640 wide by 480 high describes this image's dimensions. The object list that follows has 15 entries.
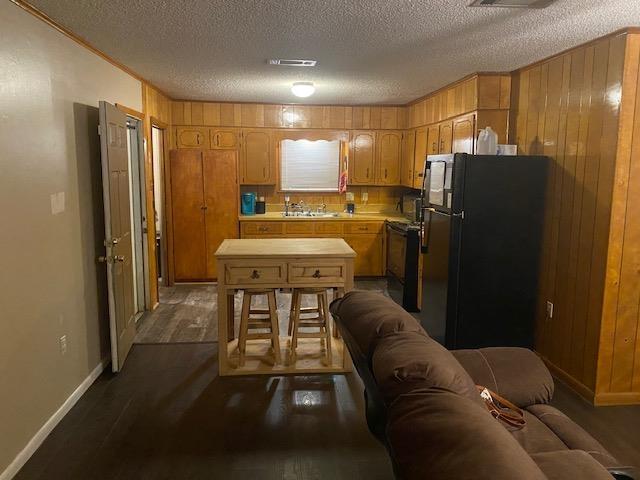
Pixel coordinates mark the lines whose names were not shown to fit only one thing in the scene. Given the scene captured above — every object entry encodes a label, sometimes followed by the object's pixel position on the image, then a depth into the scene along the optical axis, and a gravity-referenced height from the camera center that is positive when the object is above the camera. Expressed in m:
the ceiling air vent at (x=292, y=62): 3.86 +0.87
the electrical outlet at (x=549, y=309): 3.60 -0.99
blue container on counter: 6.56 -0.43
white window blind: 6.80 +0.10
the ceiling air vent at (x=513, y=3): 2.43 +0.85
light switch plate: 2.80 -0.19
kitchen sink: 6.52 -0.57
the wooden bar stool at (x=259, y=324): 3.41 -1.08
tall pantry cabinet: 6.04 -0.45
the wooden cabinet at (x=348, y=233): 6.28 -0.78
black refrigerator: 3.44 -0.53
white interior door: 3.29 -0.42
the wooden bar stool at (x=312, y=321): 3.48 -1.09
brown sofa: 1.02 -0.58
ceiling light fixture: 4.68 +0.80
